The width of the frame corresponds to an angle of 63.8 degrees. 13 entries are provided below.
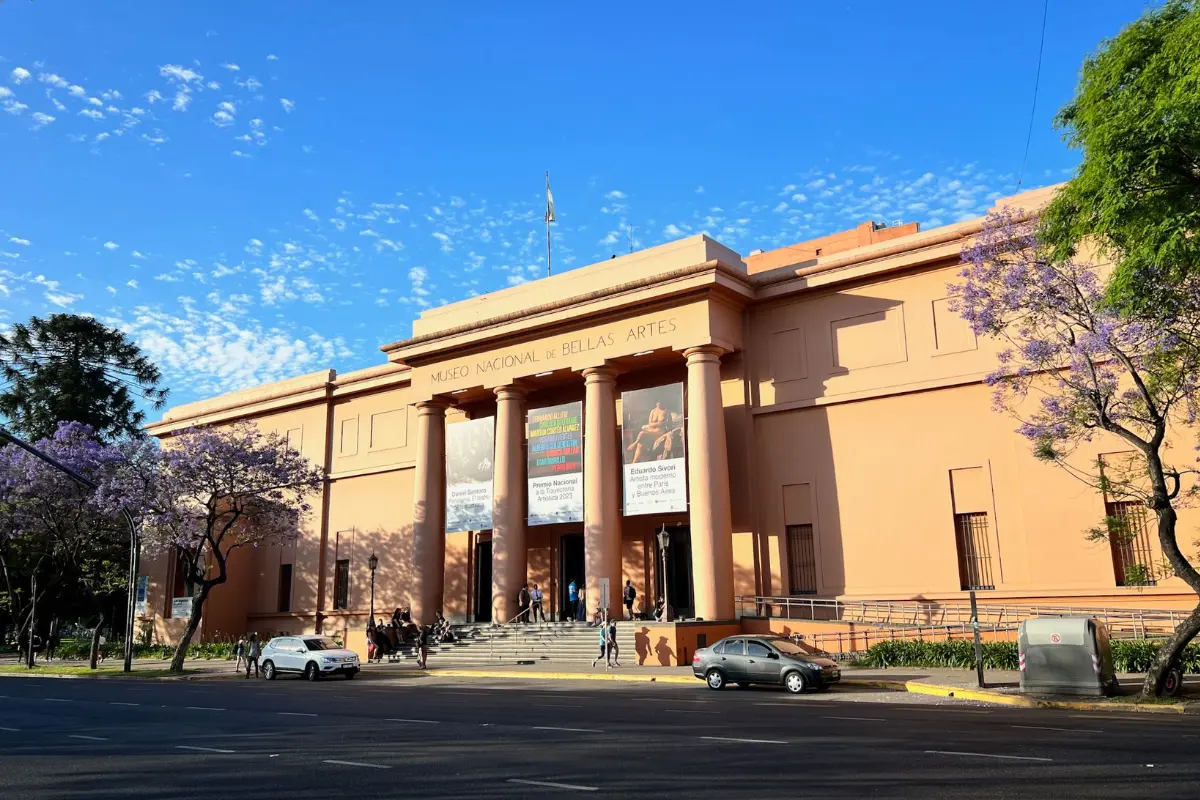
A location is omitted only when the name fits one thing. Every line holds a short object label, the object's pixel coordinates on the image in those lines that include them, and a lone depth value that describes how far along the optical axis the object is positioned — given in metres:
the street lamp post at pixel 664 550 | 29.20
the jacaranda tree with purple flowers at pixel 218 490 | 35.84
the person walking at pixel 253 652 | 32.12
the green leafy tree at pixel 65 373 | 55.94
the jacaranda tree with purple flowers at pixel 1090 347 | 17.52
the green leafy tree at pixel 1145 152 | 13.23
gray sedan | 21.31
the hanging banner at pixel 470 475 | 36.09
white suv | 29.88
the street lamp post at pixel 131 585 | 34.09
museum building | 28.20
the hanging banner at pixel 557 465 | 33.59
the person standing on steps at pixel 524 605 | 33.72
